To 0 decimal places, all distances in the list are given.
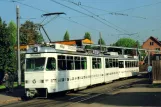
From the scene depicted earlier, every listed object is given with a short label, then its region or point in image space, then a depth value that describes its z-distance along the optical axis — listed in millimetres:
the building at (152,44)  105973
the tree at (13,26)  80396
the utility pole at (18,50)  21920
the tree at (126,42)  108964
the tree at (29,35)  59919
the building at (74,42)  52160
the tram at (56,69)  16713
